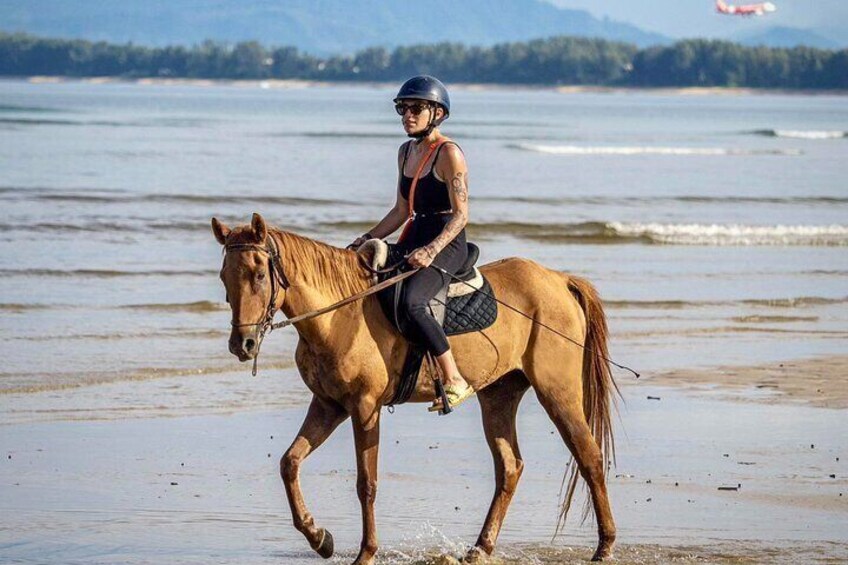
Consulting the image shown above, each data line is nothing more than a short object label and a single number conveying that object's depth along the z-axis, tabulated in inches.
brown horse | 553.0
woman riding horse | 594.2
